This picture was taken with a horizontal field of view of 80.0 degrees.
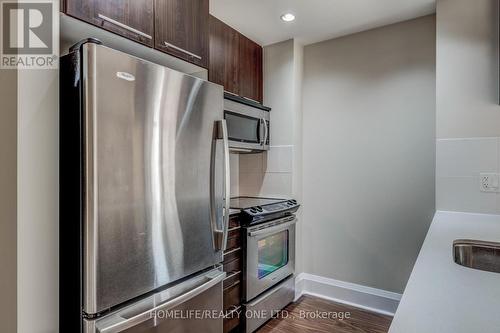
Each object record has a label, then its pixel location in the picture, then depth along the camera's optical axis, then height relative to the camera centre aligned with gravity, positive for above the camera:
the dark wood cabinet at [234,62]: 2.38 +0.94
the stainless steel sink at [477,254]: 1.36 -0.40
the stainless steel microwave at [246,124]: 2.44 +0.39
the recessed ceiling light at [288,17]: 2.39 +1.23
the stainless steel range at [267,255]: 2.23 -0.73
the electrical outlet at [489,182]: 1.93 -0.10
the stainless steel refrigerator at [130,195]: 1.16 -0.12
